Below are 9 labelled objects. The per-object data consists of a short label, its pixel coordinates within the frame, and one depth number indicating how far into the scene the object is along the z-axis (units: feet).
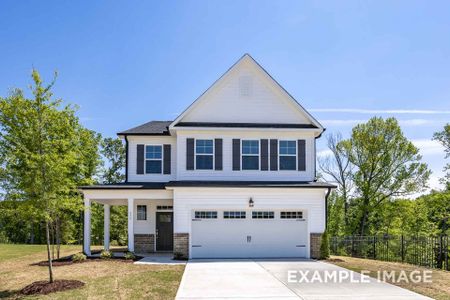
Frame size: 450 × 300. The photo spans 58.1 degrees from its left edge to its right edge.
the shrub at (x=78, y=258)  55.21
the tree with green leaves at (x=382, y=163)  103.86
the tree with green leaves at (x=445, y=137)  88.07
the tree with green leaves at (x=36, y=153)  35.86
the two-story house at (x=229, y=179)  59.26
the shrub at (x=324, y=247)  57.93
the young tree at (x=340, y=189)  115.96
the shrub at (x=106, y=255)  56.90
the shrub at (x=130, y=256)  55.77
